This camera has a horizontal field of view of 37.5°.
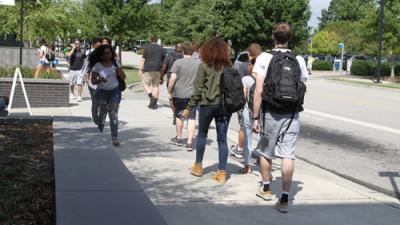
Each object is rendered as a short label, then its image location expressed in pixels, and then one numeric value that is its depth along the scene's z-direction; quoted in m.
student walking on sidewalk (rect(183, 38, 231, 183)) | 7.10
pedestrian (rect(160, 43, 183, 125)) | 13.77
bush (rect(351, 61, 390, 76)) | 43.38
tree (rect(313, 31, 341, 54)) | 77.94
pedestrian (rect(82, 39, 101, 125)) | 9.40
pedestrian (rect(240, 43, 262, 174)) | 7.65
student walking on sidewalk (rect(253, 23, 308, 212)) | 5.71
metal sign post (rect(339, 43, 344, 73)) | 52.83
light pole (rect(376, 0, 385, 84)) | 33.28
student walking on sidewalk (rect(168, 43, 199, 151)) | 9.52
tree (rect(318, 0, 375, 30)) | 103.19
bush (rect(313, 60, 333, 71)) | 55.28
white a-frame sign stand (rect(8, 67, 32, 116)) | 12.11
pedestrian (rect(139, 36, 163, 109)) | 15.23
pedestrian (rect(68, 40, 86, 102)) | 15.87
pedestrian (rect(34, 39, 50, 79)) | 19.56
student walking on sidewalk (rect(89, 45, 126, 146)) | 9.08
